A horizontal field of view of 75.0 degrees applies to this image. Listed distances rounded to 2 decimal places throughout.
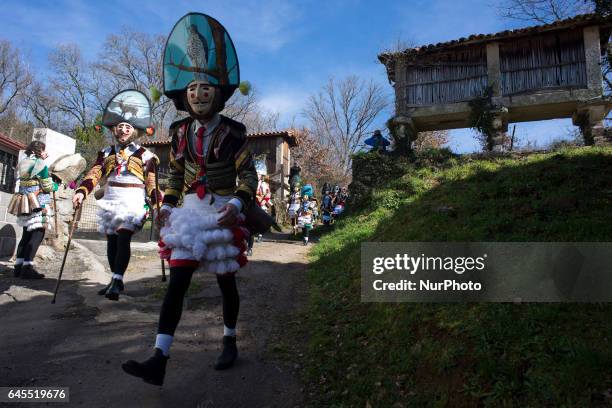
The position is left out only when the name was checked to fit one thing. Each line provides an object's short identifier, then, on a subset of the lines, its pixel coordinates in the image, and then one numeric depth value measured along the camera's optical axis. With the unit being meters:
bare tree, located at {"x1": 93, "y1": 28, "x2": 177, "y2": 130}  32.47
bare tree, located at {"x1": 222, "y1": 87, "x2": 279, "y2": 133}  33.72
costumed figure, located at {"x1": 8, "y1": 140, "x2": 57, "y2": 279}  6.30
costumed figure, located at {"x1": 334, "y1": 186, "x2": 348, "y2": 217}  17.94
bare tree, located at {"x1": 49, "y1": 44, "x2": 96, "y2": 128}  34.03
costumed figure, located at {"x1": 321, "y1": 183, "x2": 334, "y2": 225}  18.86
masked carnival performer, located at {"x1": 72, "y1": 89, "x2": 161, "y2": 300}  4.77
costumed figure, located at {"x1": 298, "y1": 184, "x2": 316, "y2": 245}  13.57
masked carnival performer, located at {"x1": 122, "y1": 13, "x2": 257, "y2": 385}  2.97
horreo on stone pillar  12.09
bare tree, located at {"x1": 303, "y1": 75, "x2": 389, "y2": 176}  37.66
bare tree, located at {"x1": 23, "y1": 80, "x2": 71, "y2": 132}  33.72
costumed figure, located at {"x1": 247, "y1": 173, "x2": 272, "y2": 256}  11.44
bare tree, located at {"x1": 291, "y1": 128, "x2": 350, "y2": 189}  35.28
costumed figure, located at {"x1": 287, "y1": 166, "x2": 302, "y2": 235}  15.37
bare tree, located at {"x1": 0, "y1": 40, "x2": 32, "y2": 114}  32.12
